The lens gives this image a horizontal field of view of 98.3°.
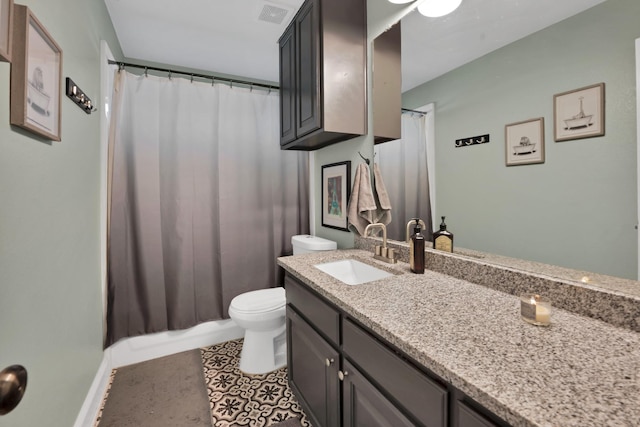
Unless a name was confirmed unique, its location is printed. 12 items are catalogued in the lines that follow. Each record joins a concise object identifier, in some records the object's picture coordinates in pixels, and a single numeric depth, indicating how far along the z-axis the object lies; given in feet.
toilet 6.05
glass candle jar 2.48
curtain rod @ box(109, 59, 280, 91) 6.33
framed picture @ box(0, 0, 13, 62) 2.00
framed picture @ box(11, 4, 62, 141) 2.76
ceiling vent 6.08
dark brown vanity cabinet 2.13
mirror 2.39
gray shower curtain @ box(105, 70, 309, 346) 6.61
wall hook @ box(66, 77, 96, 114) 4.07
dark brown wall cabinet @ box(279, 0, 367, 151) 5.26
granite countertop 1.56
